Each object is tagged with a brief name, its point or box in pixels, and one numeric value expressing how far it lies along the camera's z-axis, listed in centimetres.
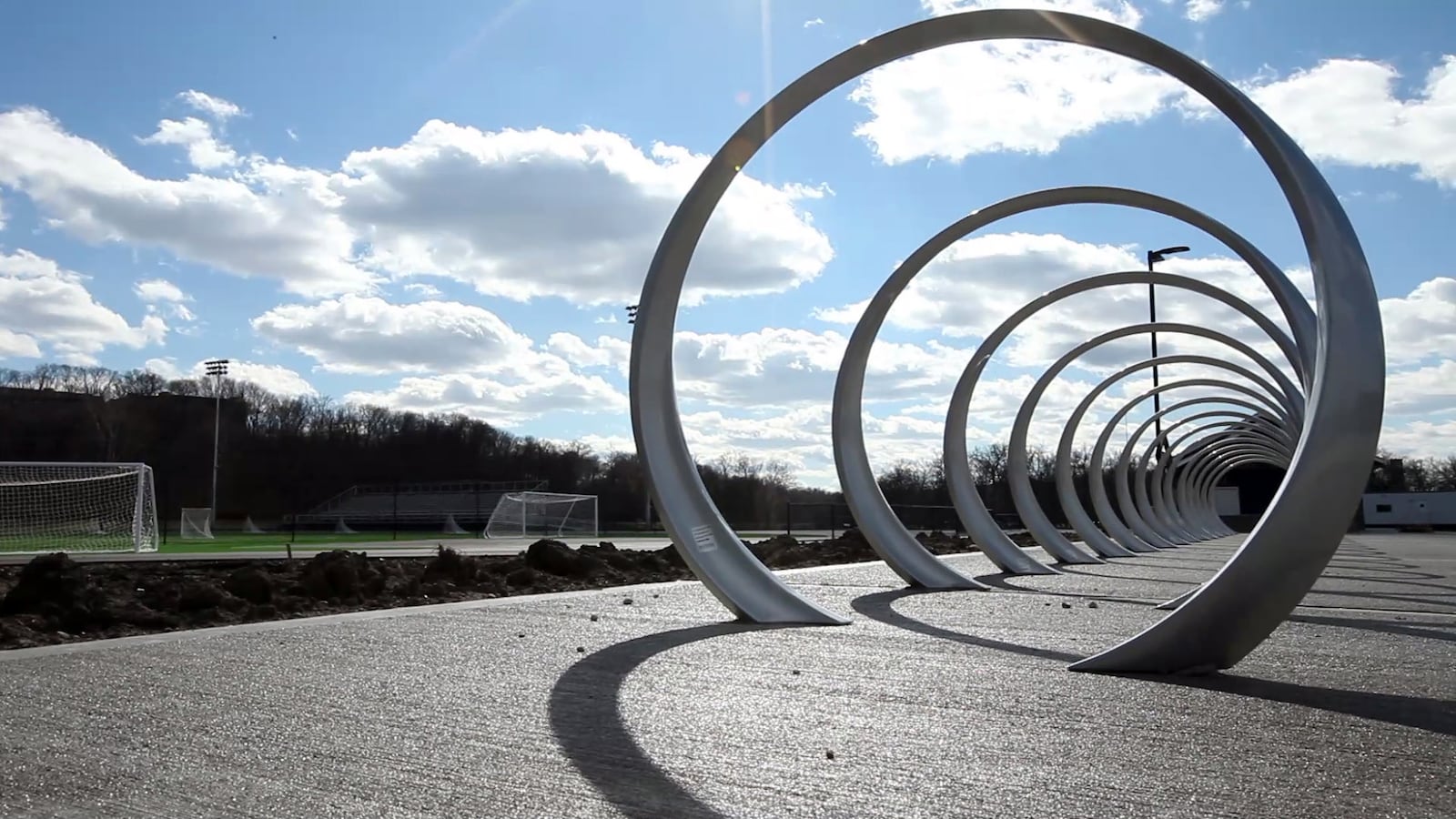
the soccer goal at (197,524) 4353
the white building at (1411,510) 5344
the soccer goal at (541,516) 3925
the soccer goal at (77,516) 2869
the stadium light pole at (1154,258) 3347
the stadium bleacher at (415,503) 6375
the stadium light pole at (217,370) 7475
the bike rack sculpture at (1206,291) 548
